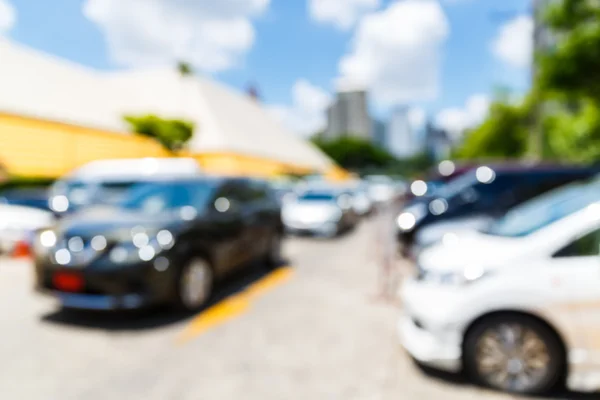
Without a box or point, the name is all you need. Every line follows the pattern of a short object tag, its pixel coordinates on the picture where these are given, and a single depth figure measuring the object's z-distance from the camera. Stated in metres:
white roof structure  27.58
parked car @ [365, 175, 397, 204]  26.46
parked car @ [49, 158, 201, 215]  9.37
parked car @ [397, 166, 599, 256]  7.31
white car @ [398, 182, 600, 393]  3.22
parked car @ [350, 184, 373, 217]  19.35
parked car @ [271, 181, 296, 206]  15.43
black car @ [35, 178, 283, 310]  4.63
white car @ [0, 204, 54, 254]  9.00
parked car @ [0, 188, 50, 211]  9.34
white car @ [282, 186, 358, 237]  12.94
